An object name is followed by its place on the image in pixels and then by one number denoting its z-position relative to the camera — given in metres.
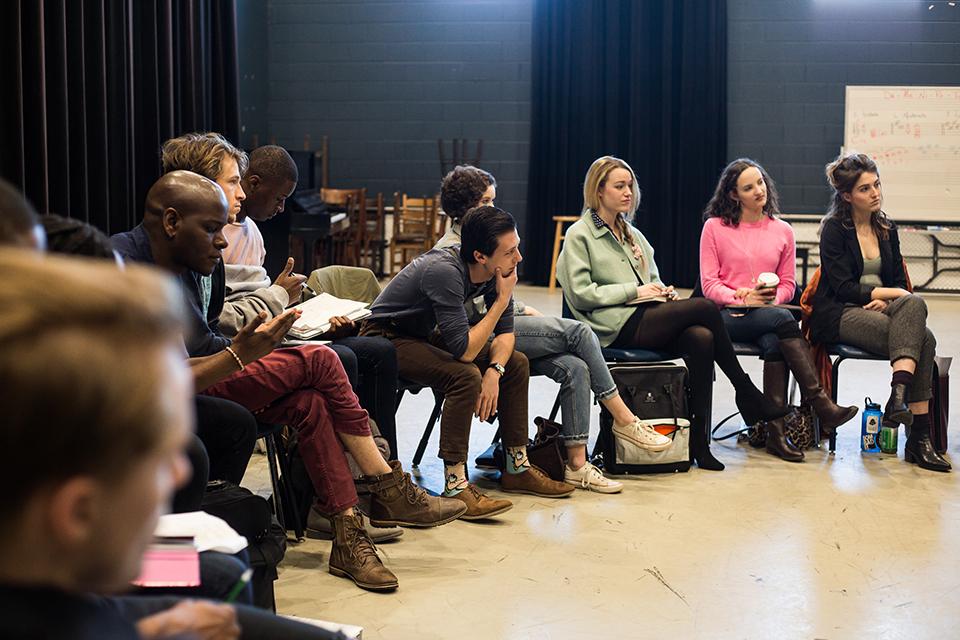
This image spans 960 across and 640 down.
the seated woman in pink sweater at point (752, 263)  4.16
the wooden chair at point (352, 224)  10.02
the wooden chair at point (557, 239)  9.97
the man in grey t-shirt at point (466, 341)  3.42
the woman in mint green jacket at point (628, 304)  3.99
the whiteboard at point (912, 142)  9.67
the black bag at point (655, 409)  3.90
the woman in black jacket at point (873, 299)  4.00
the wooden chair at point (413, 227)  9.96
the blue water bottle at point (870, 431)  4.16
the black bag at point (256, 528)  2.31
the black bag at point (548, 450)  3.72
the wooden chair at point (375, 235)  10.44
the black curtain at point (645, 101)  10.17
